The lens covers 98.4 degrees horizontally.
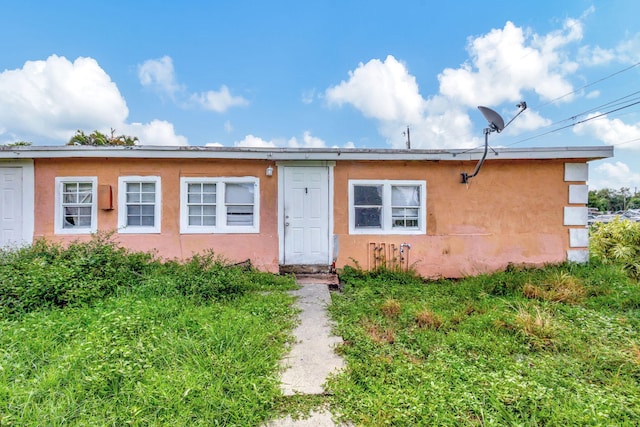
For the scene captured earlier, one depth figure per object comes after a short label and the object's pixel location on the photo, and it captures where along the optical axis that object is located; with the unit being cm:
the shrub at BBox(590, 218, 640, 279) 657
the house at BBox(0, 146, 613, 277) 582
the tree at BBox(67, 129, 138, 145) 1557
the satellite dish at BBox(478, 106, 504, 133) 549
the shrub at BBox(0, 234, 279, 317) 366
